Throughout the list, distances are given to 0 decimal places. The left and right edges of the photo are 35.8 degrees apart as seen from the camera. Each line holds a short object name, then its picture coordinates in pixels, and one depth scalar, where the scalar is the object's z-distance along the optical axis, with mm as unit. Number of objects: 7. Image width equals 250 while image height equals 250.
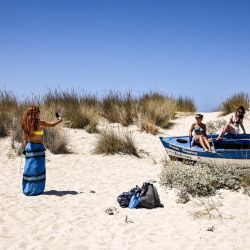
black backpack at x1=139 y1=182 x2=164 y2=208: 6797
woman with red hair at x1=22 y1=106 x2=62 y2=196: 7188
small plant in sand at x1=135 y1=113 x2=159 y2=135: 14664
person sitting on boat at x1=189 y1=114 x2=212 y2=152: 9466
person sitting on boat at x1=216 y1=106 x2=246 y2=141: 10234
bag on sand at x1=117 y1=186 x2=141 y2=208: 6895
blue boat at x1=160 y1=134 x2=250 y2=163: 8711
